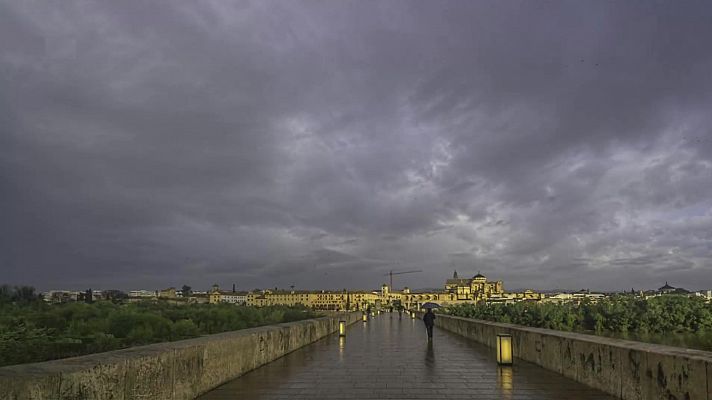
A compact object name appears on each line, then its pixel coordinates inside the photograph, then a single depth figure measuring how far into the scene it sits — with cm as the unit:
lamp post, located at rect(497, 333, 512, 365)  1114
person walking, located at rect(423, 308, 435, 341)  1984
